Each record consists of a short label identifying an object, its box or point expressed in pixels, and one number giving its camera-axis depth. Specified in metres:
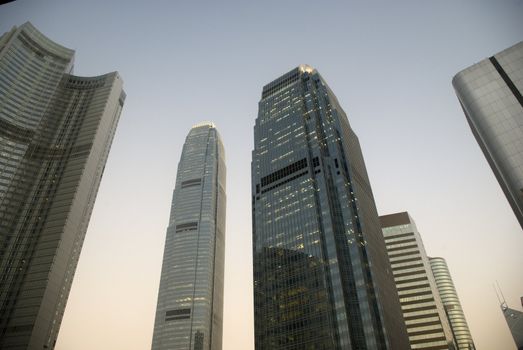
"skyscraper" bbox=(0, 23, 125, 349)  137.12
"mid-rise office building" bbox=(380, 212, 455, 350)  168.88
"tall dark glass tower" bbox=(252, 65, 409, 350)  115.00
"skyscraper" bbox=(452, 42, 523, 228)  58.50
